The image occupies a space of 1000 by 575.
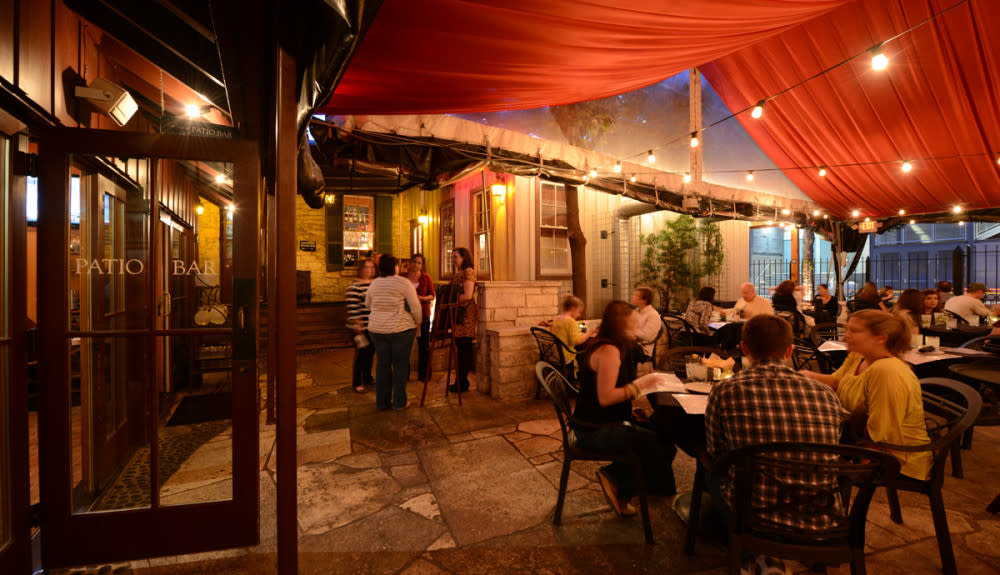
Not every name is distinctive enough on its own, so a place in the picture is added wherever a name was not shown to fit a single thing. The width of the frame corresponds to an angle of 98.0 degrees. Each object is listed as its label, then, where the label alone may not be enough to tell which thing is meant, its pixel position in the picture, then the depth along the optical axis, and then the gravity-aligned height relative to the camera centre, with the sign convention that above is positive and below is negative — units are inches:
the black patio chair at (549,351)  179.3 -29.6
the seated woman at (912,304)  181.3 -8.9
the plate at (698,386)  102.3 -24.8
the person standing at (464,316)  203.6 -14.5
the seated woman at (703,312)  239.8 -15.6
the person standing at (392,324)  181.9 -16.2
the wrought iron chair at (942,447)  77.5 -30.6
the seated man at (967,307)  233.8 -13.2
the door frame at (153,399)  81.7 -22.1
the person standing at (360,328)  214.8 -21.0
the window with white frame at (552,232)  347.9 +43.2
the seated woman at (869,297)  273.1 -8.8
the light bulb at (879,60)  151.6 +78.3
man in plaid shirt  66.2 -19.2
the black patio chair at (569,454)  94.7 -38.6
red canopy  103.3 +75.9
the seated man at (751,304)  224.7 -10.6
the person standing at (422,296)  232.7 -5.9
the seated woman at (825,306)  321.7 -17.7
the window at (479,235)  361.4 +41.5
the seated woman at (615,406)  97.7 -28.5
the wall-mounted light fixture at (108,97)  95.0 +42.5
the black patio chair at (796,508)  63.9 -34.5
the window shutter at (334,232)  450.3 +55.3
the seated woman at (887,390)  82.4 -20.9
